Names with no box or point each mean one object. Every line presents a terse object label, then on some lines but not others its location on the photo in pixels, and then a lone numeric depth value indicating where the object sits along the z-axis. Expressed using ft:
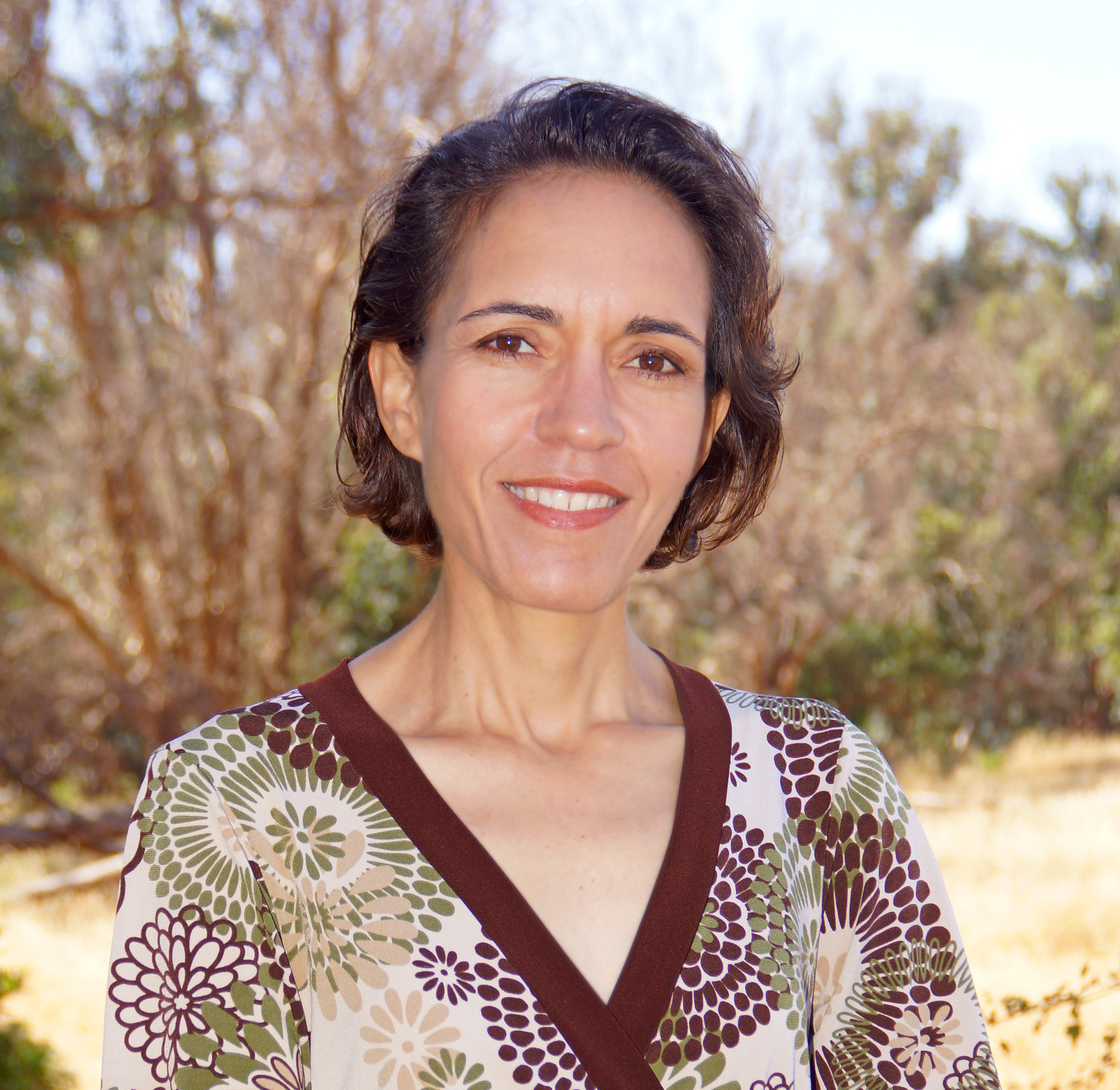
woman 3.76
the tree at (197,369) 25.35
